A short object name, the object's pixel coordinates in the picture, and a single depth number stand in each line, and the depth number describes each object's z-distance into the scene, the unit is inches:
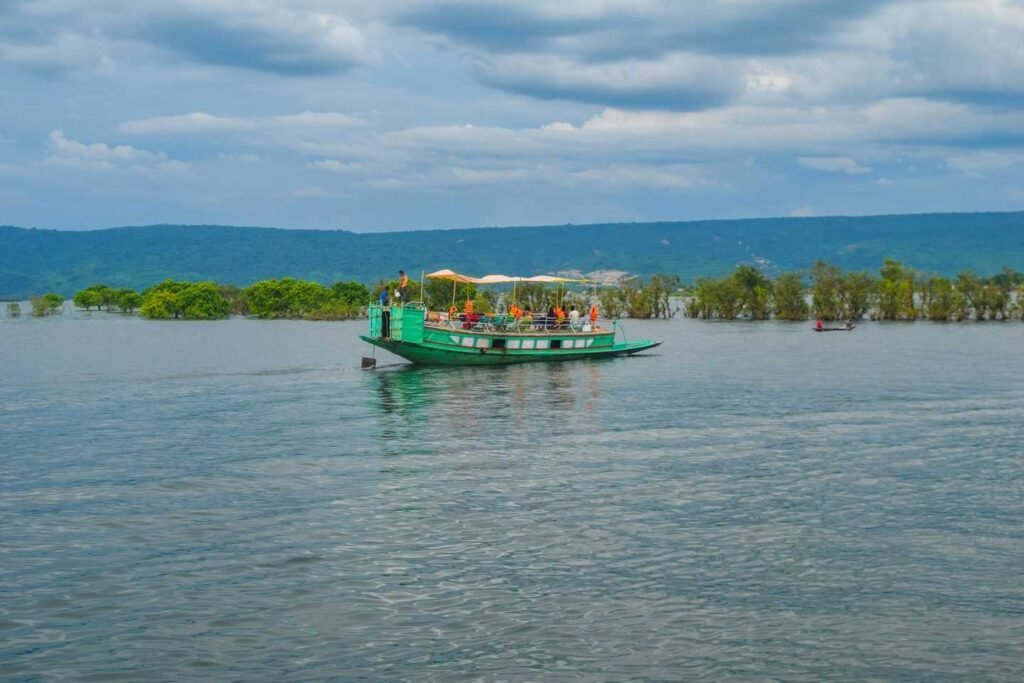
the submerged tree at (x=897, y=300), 7062.0
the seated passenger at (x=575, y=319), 3681.1
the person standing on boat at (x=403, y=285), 3166.1
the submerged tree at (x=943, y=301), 6929.1
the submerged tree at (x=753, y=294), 7583.7
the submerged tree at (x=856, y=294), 7175.2
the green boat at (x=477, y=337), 3174.2
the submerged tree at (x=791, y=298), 7411.4
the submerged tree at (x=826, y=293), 7135.8
